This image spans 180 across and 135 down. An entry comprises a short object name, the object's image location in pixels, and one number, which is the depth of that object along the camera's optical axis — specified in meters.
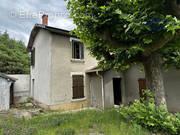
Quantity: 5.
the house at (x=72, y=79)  6.51
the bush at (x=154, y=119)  2.13
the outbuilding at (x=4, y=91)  7.13
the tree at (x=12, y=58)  16.27
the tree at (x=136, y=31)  2.29
